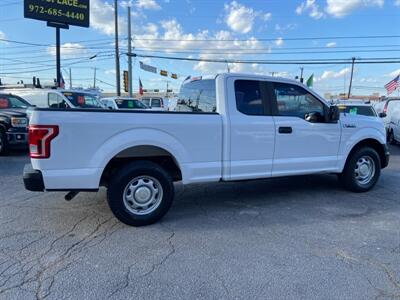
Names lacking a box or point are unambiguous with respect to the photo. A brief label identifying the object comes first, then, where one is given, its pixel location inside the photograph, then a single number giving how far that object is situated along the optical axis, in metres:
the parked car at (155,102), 22.05
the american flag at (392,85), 26.25
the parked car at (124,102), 17.27
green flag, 22.34
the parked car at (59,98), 11.48
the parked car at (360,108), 11.45
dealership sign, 20.06
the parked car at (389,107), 13.44
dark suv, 8.91
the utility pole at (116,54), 26.70
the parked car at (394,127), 12.47
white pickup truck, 3.62
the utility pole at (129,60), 26.95
